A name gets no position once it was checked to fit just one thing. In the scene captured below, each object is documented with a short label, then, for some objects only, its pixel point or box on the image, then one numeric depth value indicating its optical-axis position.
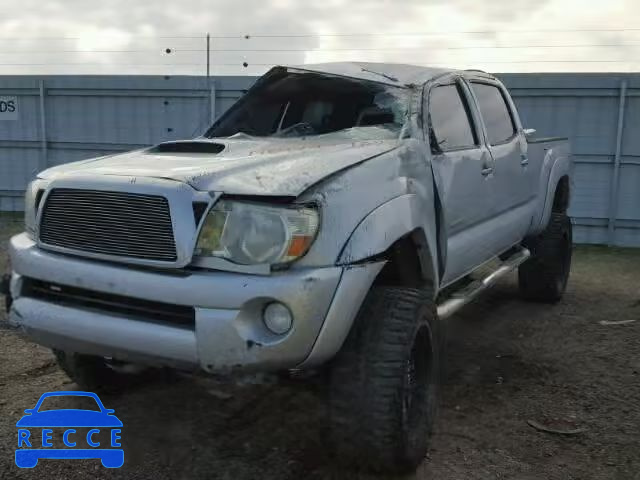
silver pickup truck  2.33
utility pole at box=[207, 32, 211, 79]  11.62
